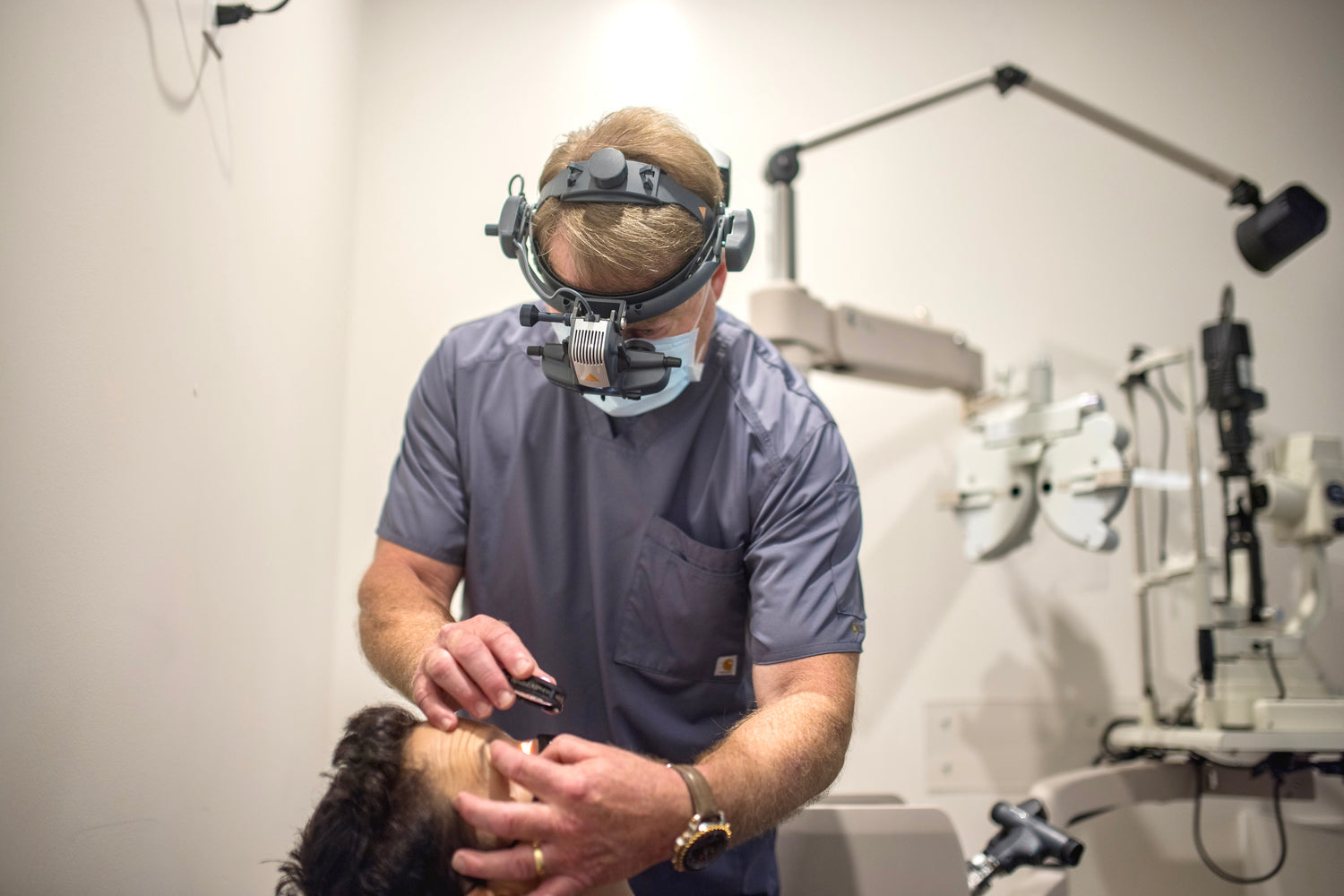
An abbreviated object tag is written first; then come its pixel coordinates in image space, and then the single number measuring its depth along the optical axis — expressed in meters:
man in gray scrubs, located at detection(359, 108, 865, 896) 1.06
